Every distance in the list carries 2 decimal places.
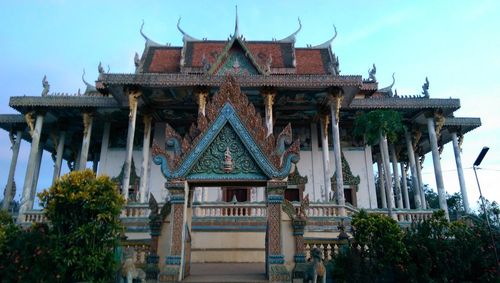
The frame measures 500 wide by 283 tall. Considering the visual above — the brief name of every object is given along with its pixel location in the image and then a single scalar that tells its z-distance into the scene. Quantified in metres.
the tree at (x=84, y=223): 4.72
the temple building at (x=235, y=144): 5.23
